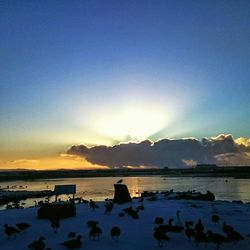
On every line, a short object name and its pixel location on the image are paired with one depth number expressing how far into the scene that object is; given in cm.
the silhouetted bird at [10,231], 1382
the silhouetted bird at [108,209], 1895
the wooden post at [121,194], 2498
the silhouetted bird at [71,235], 1355
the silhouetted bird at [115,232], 1311
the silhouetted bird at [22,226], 1467
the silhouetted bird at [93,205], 2111
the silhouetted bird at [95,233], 1322
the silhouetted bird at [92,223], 1519
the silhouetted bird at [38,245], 1180
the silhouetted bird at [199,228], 1333
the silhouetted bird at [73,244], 1229
